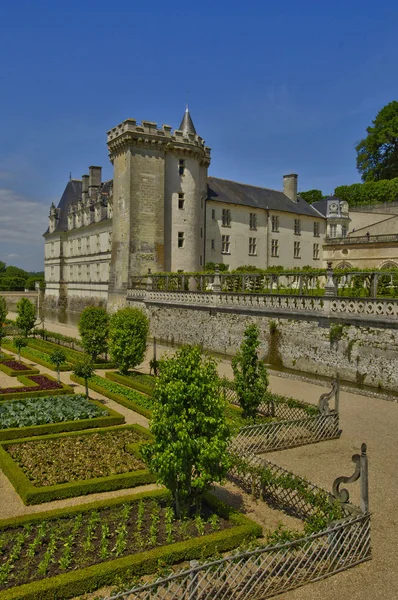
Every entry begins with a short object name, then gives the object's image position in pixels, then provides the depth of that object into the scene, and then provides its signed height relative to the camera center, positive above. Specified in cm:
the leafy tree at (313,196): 6781 +1357
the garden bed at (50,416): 1200 -309
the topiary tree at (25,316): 2952 -138
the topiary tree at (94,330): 2100 -150
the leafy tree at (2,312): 2993 -125
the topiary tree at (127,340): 1902 -171
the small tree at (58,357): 1709 -216
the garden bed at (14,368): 1937 -299
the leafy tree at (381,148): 5511 +1716
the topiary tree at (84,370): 1505 -226
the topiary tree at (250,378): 1259 -202
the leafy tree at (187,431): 692 -187
